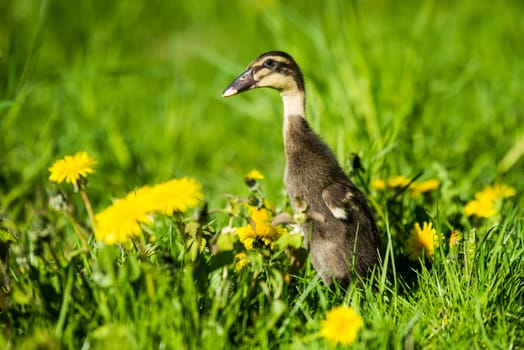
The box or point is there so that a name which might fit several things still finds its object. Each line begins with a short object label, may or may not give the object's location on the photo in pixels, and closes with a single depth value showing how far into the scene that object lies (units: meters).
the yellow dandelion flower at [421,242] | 5.81
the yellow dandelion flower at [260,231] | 5.43
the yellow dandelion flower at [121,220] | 4.62
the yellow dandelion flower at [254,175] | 5.78
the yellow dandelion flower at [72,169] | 5.05
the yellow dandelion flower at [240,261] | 5.35
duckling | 5.53
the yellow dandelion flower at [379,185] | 7.03
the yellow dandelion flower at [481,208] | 6.45
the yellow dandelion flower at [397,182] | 6.82
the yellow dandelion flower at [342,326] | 4.32
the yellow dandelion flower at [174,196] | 4.77
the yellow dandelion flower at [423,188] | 6.95
